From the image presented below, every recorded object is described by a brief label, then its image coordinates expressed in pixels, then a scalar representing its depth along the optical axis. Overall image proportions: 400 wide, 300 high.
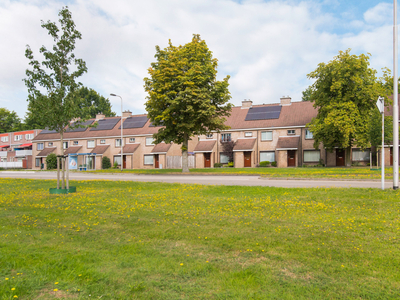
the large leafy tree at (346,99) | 34.25
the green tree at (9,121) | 91.50
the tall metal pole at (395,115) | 12.77
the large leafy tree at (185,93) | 29.78
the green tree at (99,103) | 85.56
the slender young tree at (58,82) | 14.45
